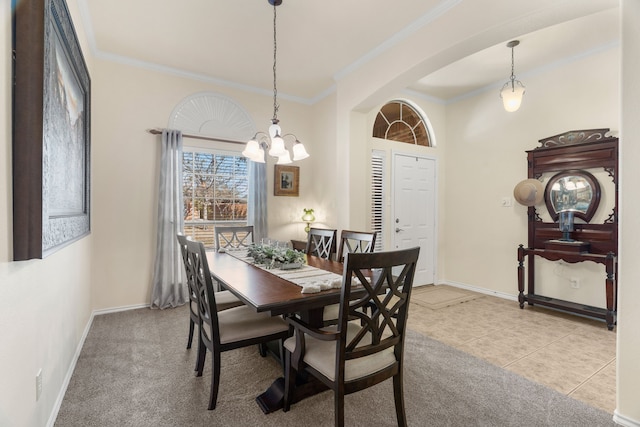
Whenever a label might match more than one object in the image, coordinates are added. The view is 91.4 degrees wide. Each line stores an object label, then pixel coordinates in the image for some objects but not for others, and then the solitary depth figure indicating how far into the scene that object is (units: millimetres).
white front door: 4656
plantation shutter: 4465
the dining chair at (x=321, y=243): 3153
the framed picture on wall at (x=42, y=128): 1283
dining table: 1624
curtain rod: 3728
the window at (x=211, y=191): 4055
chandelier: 2498
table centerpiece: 2408
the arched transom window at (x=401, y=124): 4531
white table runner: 1771
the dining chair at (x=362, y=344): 1447
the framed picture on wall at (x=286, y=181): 4605
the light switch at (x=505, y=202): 4230
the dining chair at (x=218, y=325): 1856
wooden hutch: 3268
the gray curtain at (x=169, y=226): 3727
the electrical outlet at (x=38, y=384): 1521
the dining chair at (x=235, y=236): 3516
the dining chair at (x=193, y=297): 2167
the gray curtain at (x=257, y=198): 4328
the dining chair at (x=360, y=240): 2641
